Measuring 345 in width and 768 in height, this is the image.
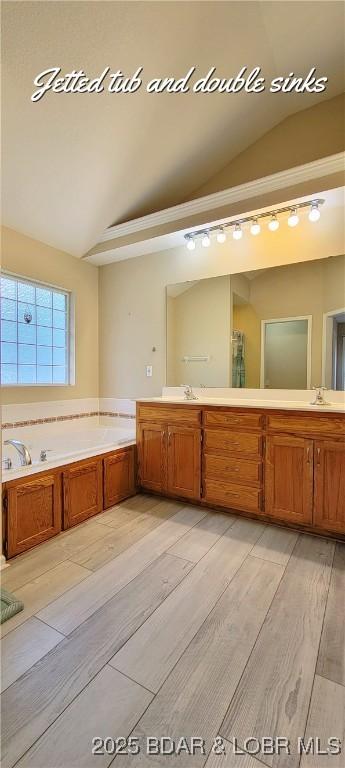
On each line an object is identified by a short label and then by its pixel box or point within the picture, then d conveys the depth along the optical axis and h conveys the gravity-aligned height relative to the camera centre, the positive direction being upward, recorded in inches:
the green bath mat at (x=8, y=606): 56.9 -42.6
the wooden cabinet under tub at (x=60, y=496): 76.4 -33.6
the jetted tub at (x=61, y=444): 84.8 -23.8
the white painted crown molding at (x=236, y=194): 83.0 +56.9
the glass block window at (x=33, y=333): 112.6 +17.8
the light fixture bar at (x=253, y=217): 89.1 +51.0
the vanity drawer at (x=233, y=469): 92.8 -27.3
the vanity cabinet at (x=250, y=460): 82.7 -24.0
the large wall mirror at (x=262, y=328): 96.8 +17.9
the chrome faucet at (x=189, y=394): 115.5 -5.3
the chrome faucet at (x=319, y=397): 91.3 -4.8
